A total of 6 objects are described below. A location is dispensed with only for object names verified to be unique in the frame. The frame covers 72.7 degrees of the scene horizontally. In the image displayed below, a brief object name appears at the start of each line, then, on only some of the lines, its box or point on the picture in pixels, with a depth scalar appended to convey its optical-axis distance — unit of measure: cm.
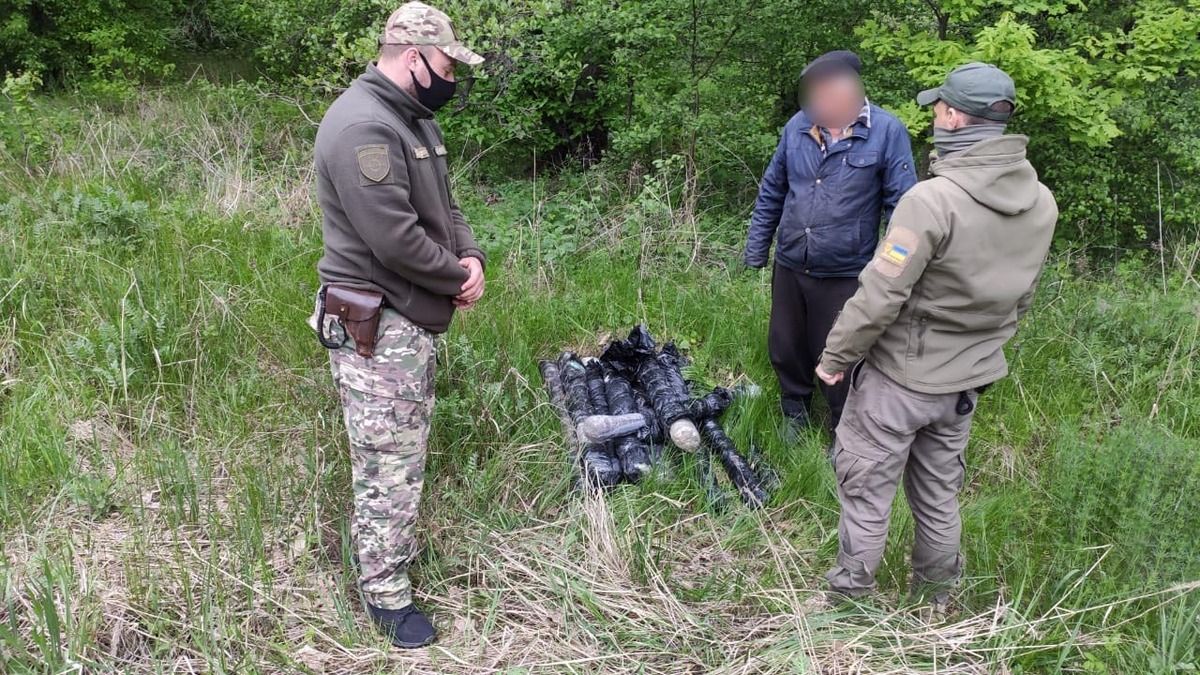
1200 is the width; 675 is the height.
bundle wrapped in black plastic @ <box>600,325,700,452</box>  375
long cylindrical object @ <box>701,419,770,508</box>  357
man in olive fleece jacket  246
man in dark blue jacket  357
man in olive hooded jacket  248
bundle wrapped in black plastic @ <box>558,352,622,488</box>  357
